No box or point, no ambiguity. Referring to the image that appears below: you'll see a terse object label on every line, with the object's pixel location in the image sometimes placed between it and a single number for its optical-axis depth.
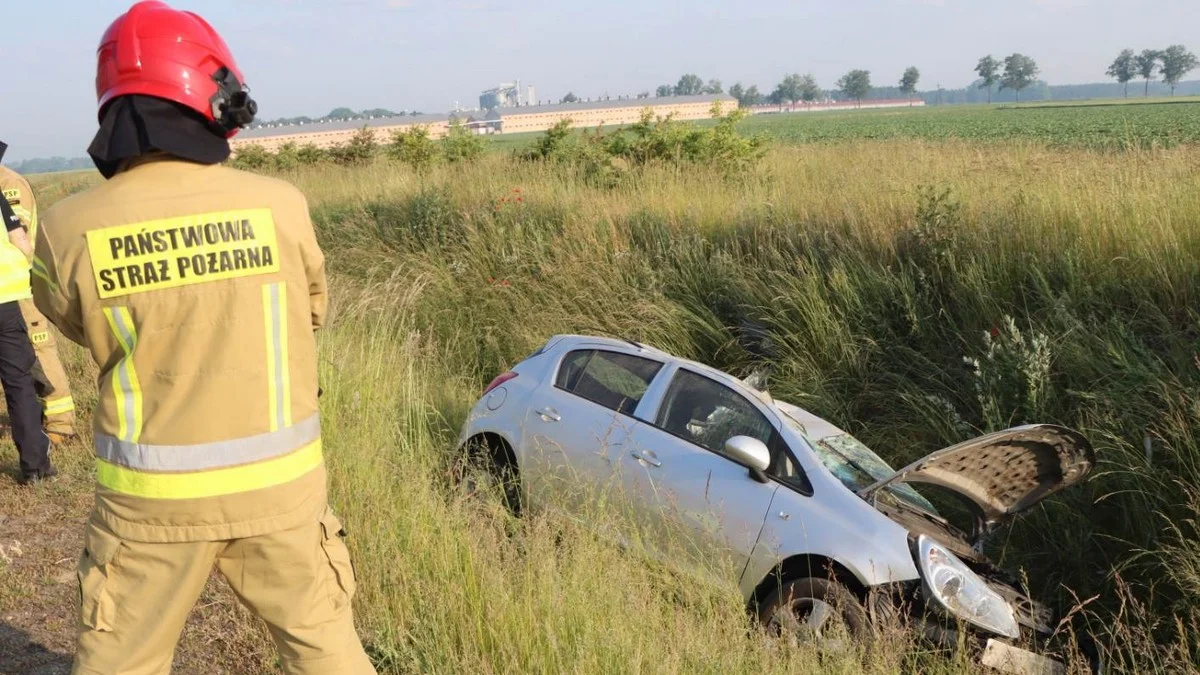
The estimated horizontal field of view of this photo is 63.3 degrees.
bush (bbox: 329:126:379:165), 23.06
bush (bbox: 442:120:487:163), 18.52
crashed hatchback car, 4.39
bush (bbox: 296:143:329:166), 24.17
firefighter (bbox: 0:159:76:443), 6.76
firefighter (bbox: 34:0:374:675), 2.27
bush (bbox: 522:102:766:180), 13.49
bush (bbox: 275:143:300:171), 23.95
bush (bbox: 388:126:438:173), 19.31
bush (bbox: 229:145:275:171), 25.53
